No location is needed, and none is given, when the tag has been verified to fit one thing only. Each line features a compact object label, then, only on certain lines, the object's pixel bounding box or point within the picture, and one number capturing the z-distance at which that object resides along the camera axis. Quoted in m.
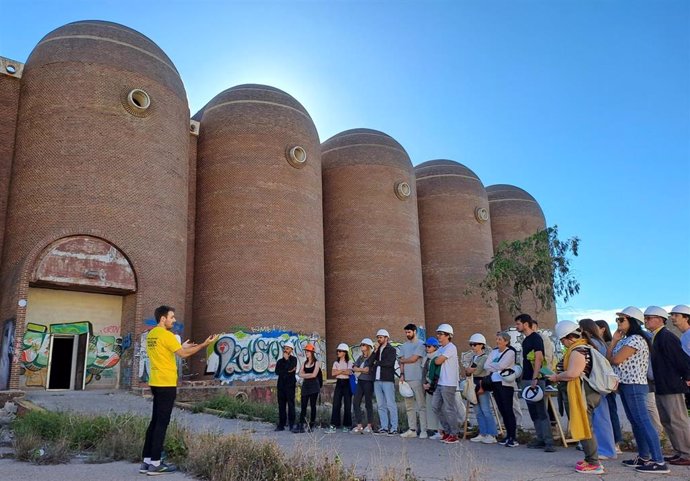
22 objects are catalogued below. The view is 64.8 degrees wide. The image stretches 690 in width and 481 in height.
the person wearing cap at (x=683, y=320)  7.35
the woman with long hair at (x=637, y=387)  6.48
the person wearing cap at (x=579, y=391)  6.34
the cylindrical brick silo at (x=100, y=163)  19.45
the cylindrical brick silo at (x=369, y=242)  29.86
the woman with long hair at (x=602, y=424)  7.20
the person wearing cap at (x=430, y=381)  9.73
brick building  19.52
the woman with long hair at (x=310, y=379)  10.87
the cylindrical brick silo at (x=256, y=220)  24.55
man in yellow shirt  6.21
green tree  31.45
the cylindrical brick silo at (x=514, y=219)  40.50
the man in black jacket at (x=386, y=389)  10.61
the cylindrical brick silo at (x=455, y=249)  35.06
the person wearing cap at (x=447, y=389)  9.33
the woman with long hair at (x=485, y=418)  9.19
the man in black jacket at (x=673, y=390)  6.81
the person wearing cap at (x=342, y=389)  11.46
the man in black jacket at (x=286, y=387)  10.87
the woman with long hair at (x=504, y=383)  8.62
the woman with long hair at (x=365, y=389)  10.92
